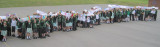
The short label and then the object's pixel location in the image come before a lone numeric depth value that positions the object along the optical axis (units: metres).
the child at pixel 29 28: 8.57
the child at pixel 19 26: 8.64
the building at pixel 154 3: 22.67
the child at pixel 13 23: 8.87
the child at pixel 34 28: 8.69
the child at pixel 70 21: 10.32
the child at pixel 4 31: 8.13
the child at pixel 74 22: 10.49
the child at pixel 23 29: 8.54
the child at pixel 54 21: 10.14
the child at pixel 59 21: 10.26
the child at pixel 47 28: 9.13
